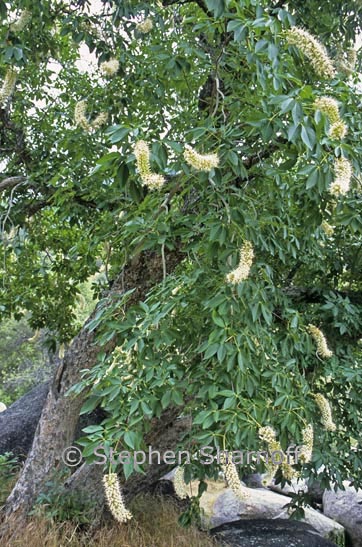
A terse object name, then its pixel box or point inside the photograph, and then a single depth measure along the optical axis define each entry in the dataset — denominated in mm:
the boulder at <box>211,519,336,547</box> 2887
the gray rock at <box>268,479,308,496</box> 4922
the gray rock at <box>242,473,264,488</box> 4977
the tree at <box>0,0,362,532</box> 1406
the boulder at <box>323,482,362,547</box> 4301
